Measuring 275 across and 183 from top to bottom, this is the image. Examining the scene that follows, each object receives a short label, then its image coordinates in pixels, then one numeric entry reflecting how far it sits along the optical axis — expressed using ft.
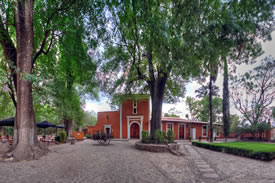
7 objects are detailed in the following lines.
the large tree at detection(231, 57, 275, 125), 70.54
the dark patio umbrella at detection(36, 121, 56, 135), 42.42
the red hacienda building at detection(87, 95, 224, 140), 68.70
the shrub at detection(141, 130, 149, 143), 37.66
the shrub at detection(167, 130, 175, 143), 36.83
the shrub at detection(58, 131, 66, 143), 51.58
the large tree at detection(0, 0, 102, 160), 22.33
